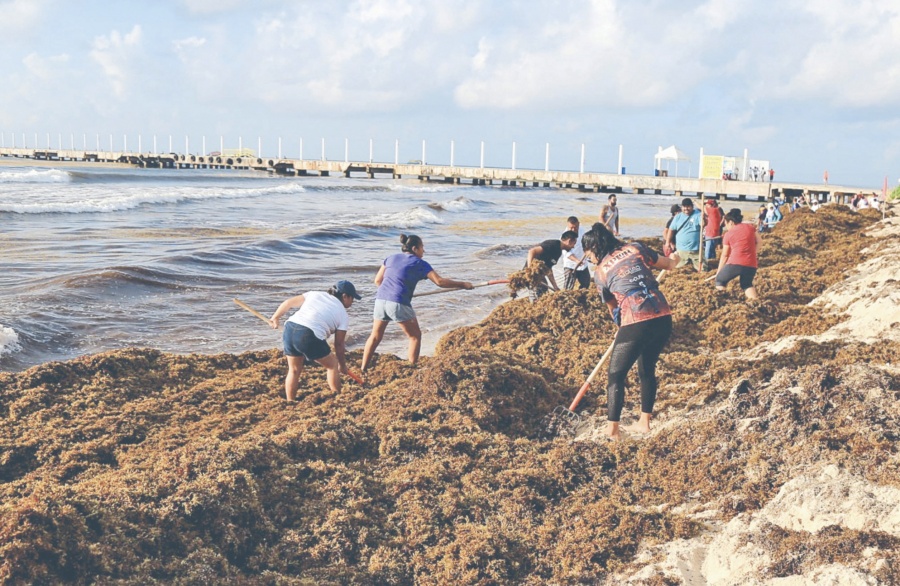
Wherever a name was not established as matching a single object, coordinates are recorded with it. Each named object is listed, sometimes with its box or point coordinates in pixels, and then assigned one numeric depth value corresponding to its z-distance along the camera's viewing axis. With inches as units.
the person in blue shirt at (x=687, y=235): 532.4
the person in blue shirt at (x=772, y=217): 888.3
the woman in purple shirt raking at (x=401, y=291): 310.2
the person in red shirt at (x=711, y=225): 559.2
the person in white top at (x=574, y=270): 436.8
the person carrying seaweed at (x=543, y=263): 413.1
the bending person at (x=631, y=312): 214.4
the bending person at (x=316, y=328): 262.7
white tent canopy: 1956.3
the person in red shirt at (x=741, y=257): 391.9
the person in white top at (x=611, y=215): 525.9
